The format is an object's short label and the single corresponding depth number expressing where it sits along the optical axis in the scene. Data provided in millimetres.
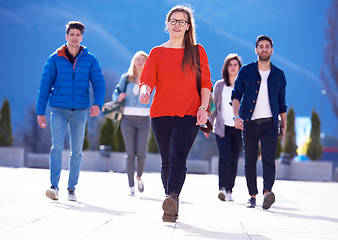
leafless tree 68023
